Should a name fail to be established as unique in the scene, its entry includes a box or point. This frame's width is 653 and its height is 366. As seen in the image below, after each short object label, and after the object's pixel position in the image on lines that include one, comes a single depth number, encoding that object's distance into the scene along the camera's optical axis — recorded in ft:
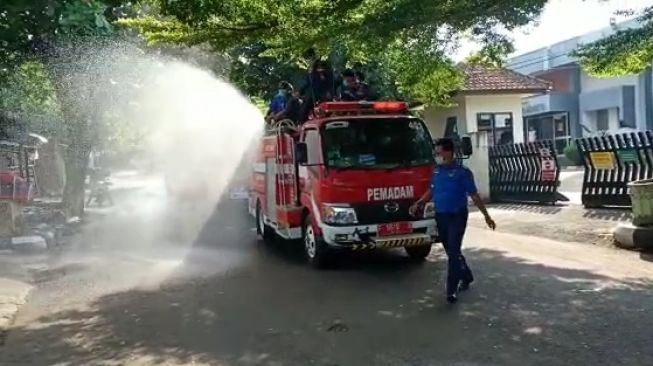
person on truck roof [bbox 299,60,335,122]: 35.96
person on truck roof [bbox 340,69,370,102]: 36.50
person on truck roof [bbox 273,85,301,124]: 36.68
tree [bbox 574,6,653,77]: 31.49
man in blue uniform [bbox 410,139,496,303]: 23.72
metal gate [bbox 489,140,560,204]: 52.11
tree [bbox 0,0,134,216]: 38.91
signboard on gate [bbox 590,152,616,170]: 45.24
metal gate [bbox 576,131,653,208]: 43.09
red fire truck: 28.96
